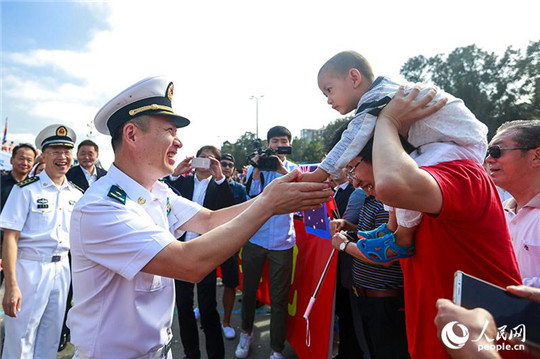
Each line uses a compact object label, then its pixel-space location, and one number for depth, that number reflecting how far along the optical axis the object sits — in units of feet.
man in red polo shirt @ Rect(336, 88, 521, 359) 3.51
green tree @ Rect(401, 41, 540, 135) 95.76
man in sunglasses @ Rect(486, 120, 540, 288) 6.24
